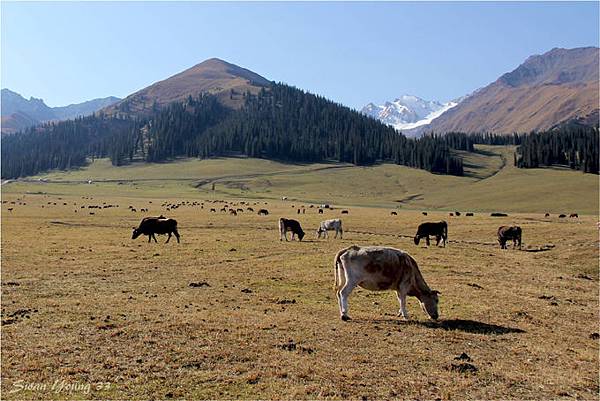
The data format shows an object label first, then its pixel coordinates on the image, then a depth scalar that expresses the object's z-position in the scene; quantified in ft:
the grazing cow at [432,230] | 148.25
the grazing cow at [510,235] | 148.75
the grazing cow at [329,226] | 165.80
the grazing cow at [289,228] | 152.46
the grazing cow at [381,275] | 59.47
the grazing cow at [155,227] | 147.64
